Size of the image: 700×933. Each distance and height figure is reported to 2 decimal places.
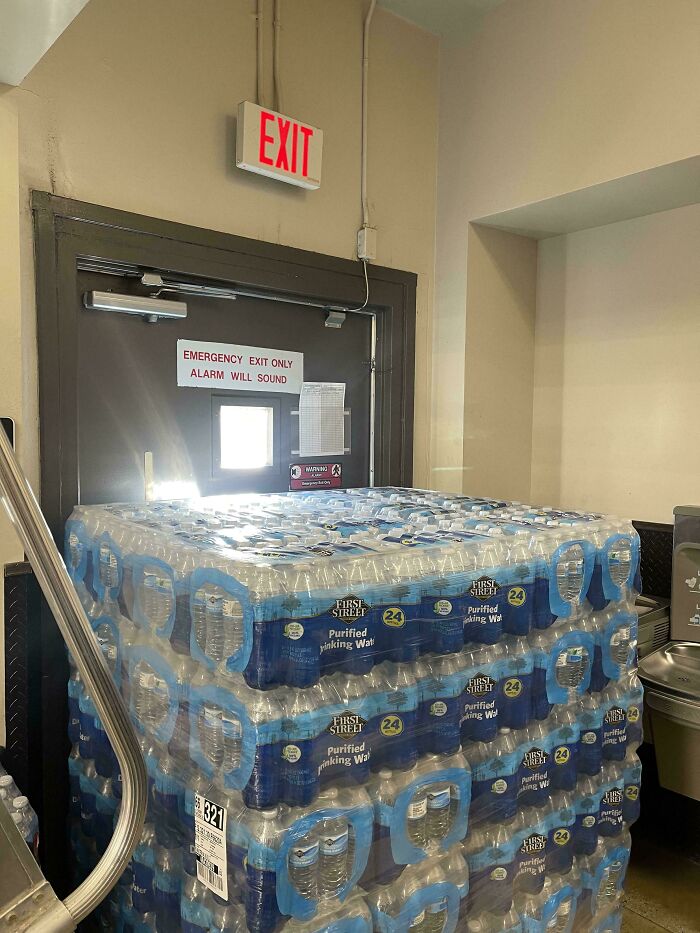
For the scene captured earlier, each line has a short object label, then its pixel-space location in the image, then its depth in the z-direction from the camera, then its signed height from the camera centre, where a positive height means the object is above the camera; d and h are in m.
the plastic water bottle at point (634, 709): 1.92 -0.80
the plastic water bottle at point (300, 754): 1.28 -0.62
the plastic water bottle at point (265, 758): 1.26 -0.62
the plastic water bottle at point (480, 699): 1.59 -0.64
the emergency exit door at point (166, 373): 2.08 +0.17
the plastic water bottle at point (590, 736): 1.83 -0.83
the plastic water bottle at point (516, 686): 1.66 -0.64
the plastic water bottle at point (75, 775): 2.01 -1.05
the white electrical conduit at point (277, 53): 2.48 +1.32
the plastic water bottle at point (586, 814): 1.84 -1.04
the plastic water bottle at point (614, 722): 1.88 -0.82
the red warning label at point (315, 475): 2.77 -0.22
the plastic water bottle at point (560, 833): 1.75 -1.05
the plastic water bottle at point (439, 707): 1.51 -0.63
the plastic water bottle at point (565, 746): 1.76 -0.83
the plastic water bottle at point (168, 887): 1.57 -1.07
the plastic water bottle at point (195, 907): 1.44 -1.04
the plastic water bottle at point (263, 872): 1.24 -0.82
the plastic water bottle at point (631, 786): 1.95 -1.02
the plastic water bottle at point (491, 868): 1.60 -1.04
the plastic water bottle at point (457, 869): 1.52 -0.99
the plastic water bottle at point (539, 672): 1.71 -0.62
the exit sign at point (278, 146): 2.35 +0.97
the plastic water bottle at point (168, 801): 1.52 -0.85
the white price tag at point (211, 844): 1.33 -0.84
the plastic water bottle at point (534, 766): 1.68 -0.84
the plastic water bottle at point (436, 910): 1.48 -1.05
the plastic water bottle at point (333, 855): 1.32 -0.83
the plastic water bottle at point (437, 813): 1.48 -0.85
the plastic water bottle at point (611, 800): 1.89 -1.04
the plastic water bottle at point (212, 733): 1.37 -0.63
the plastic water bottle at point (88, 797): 1.93 -1.07
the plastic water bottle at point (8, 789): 1.52 -0.85
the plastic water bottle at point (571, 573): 1.75 -0.38
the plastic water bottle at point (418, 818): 1.45 -0.84
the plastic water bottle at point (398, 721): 1.43 -0.63
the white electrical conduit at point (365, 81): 2.74 +1.36
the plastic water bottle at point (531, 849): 1.68 -1.04
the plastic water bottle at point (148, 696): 1.57 -0.65
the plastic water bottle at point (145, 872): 1.63 -1.08
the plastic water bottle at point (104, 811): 1.84 -1.06
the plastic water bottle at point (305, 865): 1.28 -0.83
